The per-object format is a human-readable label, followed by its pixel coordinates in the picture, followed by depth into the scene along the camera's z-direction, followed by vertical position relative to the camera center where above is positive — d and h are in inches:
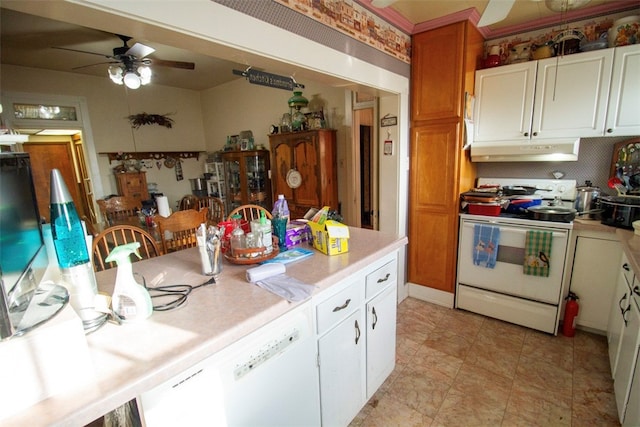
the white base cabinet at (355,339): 53.0 -36.5
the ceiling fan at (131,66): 103.7 +35.7
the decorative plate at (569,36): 90.8 +34.7
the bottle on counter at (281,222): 65.2 -13.6
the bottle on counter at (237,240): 56.6 -14.9
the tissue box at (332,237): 59.0 -16.0
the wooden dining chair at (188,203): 164.4 -22.1
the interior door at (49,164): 165.2 +2.4
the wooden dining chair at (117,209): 146.1 -22.0
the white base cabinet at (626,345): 53.9 -41.1
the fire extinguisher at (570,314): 90.1 -50.0
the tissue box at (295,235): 65.8 -17.0
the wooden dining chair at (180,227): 96.3 -21.0
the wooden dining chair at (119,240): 63.6 -28.2
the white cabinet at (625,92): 82.0 +15.0
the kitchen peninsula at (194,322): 27.0 -20.1
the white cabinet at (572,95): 86.4 +16.1
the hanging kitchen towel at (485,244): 97.8 -30.8
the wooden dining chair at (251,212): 89.8 -17.2
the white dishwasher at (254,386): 32.6 -28.1
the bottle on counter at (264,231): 57.3 -13.5
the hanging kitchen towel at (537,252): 89.5 -31.0
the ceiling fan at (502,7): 58.9 +29.0
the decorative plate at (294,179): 134.2 -9.0
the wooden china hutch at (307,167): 126.8 -3.6
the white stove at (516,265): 90.0 -36.7
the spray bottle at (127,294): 36.4 -16.0
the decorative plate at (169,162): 193.3 +1.1
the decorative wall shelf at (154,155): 171.5 +5.7
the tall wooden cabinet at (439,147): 97.7 +2.4
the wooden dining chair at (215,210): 140.0 -23.2
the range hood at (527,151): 92.6 -0.2
